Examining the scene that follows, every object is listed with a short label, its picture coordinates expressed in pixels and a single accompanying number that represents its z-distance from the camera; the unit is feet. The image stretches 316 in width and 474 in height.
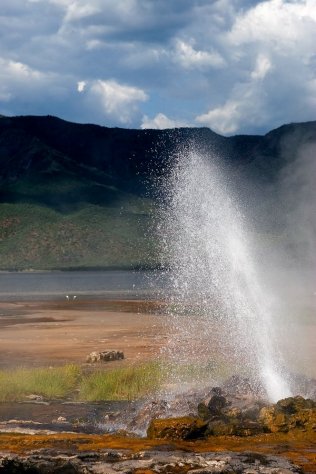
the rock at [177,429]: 51.55
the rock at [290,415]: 53.01
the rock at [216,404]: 56.08
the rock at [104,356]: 99.81
